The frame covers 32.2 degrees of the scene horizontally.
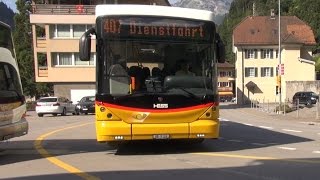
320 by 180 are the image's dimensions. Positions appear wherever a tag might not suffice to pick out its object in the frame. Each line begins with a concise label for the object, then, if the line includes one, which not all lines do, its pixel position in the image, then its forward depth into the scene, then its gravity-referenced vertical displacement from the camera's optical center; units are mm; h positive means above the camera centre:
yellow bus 12289 +163
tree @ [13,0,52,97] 77062 +4326
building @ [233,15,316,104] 89625 +2445
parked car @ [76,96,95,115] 42625 -2039
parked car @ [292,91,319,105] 57709 -2091
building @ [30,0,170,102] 55750 +3275
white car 40938 -1946
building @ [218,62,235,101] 129425 -413
